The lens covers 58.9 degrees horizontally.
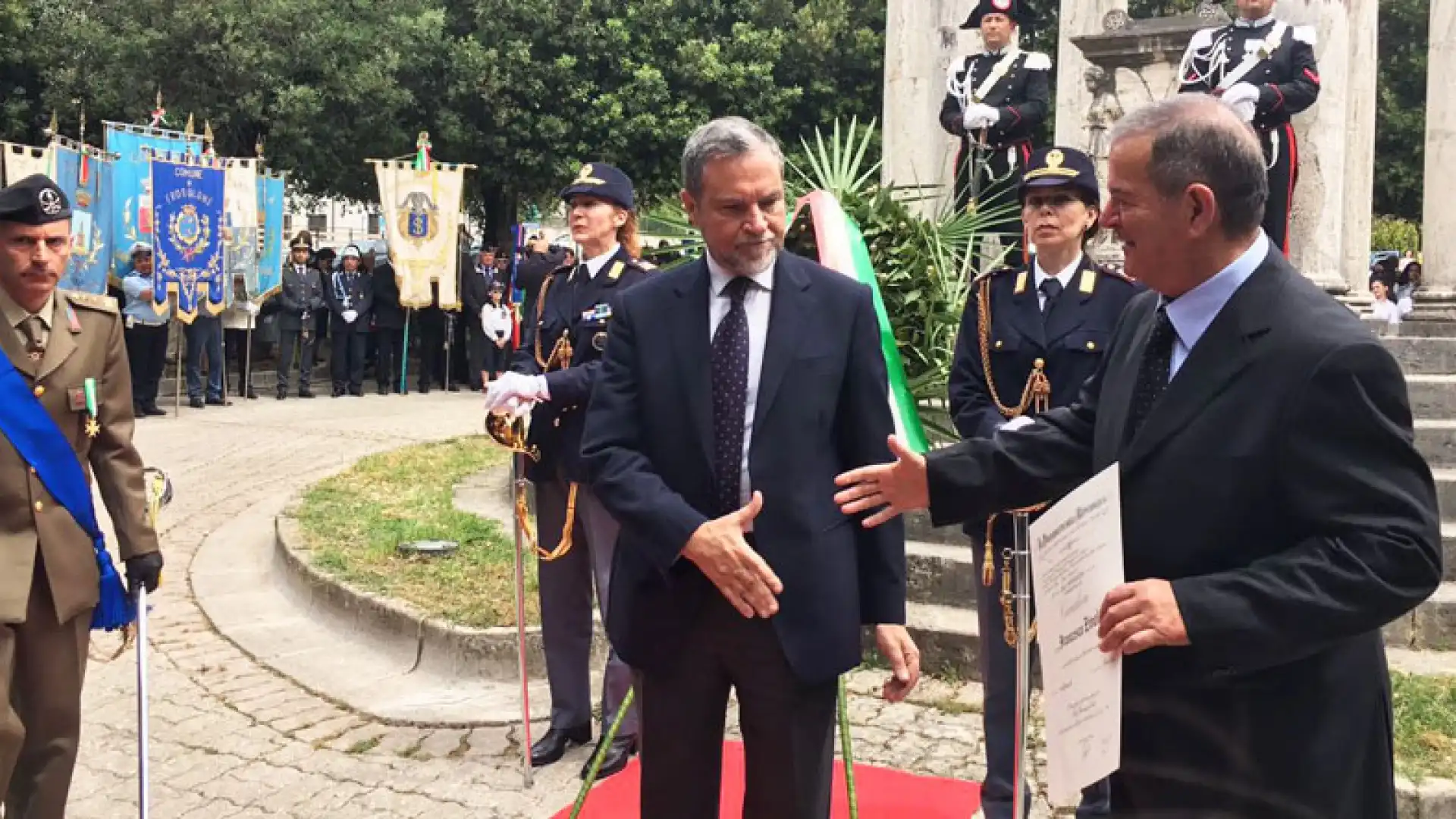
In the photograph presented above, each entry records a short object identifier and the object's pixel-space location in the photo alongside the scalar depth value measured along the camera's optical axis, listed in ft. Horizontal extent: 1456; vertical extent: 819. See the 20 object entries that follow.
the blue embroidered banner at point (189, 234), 47.55
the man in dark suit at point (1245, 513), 6.49
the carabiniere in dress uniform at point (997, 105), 25.72
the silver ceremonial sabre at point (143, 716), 12.76
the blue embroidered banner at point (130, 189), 47.50
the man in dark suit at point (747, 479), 9.26
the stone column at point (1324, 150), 26.66
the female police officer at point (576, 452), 16.15
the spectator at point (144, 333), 47.91
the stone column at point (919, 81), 34.68
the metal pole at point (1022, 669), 12.16
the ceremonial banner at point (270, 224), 54.29
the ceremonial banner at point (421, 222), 57.52
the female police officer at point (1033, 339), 13.76
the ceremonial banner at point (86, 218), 44.93
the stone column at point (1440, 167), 30.45
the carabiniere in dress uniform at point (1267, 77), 23.31
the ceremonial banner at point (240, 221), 52.06
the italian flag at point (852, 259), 12.84
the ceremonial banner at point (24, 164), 42.16
